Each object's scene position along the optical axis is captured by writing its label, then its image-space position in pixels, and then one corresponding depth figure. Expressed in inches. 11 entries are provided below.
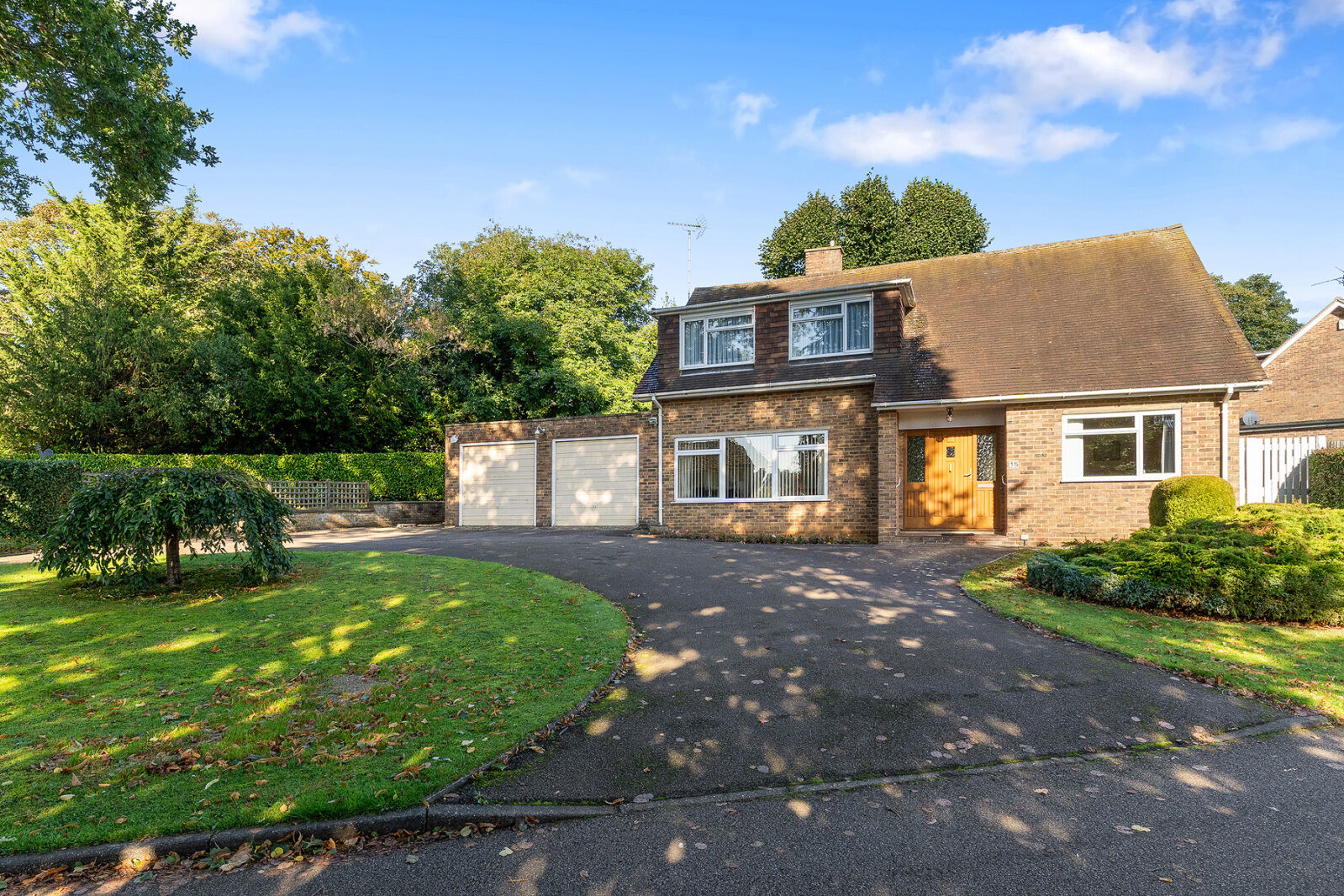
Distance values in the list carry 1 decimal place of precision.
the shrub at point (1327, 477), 531.5
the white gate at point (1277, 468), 572.1
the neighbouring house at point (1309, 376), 884.6
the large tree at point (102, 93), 427.2
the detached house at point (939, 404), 544.4
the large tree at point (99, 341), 882.1
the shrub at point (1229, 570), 305.1
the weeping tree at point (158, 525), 312.0
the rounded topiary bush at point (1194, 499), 439.2
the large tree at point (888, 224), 1199.6
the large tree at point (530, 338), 1083.3
